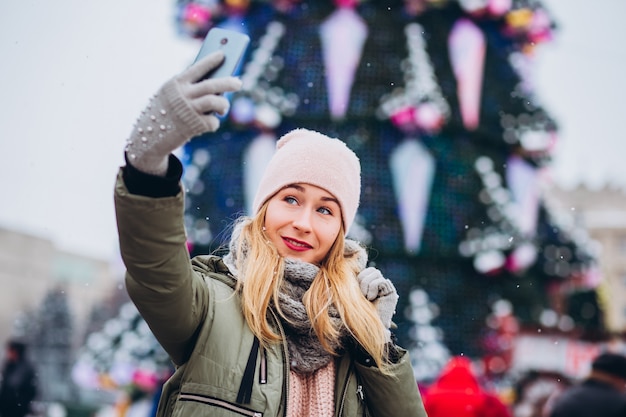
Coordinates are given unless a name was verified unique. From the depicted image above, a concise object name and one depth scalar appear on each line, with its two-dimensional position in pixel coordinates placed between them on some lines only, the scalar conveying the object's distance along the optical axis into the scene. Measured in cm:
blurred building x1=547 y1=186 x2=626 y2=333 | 4634
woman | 122
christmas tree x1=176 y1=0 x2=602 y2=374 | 513
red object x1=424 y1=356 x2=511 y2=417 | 384
